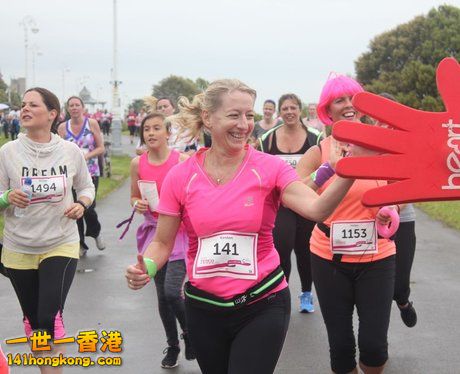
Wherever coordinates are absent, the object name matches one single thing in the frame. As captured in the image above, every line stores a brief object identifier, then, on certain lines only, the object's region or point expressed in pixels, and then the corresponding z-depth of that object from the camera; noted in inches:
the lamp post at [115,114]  1084.5
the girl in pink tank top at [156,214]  211.6
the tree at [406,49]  1299.2
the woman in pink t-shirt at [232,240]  129.2
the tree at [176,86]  3659.0
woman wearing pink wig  161.6
